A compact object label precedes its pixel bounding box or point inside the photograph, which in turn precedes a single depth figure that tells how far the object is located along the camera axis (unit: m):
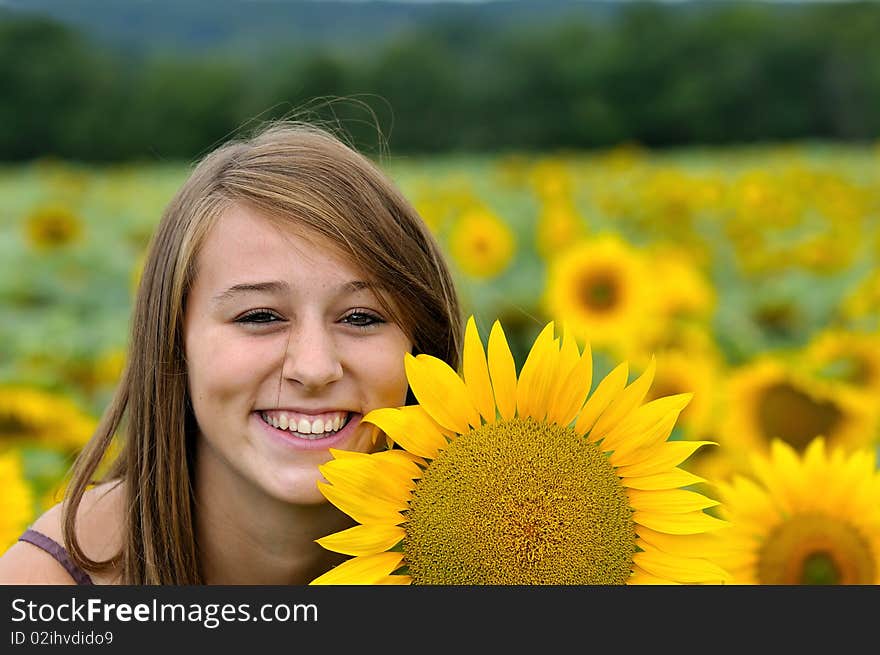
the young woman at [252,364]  1.87
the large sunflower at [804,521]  1.87
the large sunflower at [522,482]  1.71
